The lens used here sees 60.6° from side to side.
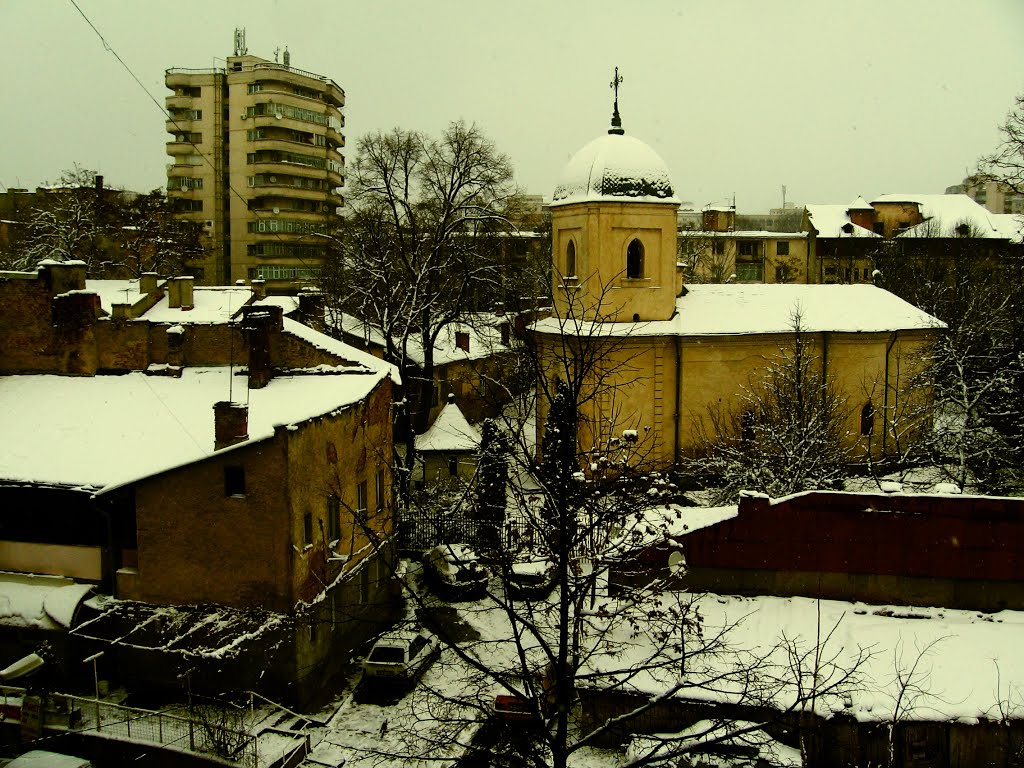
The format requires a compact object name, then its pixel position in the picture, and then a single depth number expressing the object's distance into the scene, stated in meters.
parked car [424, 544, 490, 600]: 20.41
